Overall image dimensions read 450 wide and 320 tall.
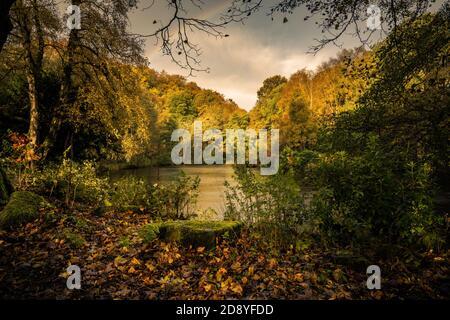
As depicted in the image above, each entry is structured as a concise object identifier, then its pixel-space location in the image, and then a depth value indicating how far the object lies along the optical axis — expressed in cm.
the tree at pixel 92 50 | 1012
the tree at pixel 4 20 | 358
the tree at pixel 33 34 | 918
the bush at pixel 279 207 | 564
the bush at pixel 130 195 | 863
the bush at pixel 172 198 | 820
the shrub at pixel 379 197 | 467
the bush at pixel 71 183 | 799
